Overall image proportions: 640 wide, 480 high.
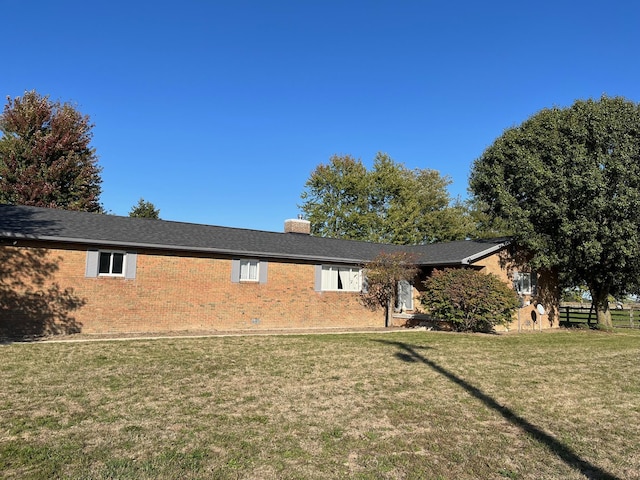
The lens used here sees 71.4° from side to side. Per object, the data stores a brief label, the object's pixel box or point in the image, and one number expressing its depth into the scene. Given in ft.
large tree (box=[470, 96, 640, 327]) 55.77
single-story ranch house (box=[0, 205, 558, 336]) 44.37
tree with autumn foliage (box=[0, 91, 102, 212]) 92.73
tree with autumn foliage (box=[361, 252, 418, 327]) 60.03
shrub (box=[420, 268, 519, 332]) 54.44
